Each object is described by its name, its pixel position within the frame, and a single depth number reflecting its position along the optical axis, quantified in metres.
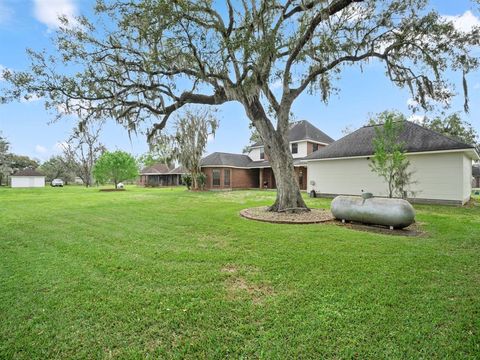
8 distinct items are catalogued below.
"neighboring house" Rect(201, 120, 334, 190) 23.50
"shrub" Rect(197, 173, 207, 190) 23.72
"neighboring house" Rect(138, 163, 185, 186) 39.50
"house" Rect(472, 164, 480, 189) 33.34
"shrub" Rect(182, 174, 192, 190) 24.59
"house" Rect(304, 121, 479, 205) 12.27
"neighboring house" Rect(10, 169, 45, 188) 39.50
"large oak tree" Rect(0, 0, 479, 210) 7.72
